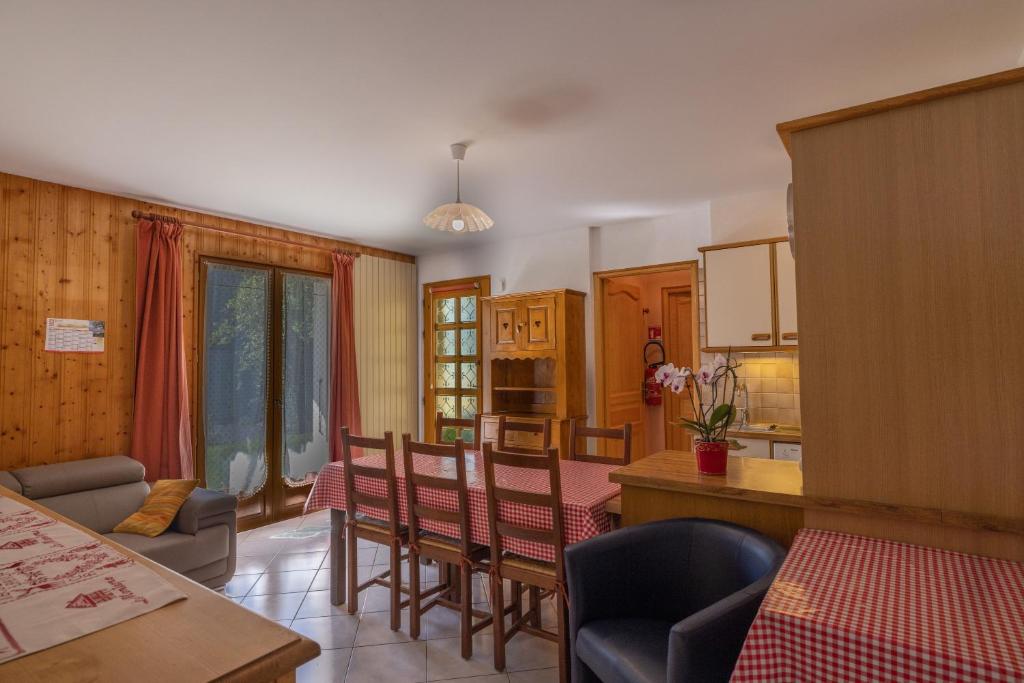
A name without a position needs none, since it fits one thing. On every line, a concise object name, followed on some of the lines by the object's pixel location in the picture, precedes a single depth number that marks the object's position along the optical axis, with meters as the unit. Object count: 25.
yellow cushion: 3.09
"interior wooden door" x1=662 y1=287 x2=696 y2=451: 5.88
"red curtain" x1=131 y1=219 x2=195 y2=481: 3.77
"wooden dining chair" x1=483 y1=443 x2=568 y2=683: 2.15
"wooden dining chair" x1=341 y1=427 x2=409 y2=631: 2.71
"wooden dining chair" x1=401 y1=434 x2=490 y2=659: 2.46
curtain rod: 3.83
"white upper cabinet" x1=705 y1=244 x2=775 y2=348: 3.67
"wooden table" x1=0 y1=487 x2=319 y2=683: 0.73
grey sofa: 3.02
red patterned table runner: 0.84
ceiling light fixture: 3.03
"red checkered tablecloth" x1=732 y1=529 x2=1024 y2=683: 0.89
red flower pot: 1.93
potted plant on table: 1.93
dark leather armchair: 1.57
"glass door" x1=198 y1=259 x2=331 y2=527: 4.27
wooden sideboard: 4.56
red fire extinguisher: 5.68
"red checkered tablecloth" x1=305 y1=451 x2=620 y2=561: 2.16
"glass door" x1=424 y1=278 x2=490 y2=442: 5.50
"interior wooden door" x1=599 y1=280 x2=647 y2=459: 4.90
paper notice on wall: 3.46
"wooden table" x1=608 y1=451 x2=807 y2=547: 1.71
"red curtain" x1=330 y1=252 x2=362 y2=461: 5.00
